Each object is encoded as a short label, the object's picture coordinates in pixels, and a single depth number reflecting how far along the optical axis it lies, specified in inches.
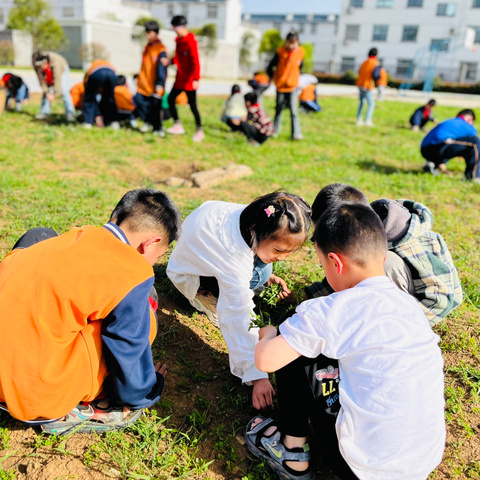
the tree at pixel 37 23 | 967.6
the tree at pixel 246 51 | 1619.1
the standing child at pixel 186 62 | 259.0
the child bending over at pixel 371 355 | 54.8
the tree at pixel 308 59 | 1393.9
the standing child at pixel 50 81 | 302.4
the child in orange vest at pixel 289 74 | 282.5
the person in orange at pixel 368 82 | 366.6
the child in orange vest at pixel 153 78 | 271.3
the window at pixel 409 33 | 1533.0
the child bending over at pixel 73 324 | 58.0
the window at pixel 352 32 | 1606.8
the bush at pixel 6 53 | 957.4
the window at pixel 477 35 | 1445.6
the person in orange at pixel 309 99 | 409.4
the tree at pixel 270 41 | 1529.3
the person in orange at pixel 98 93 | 277.9
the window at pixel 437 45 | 1249.4
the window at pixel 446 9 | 1475.1
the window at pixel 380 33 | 1569.9
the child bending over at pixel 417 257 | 88.0
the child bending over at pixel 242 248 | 79.5
